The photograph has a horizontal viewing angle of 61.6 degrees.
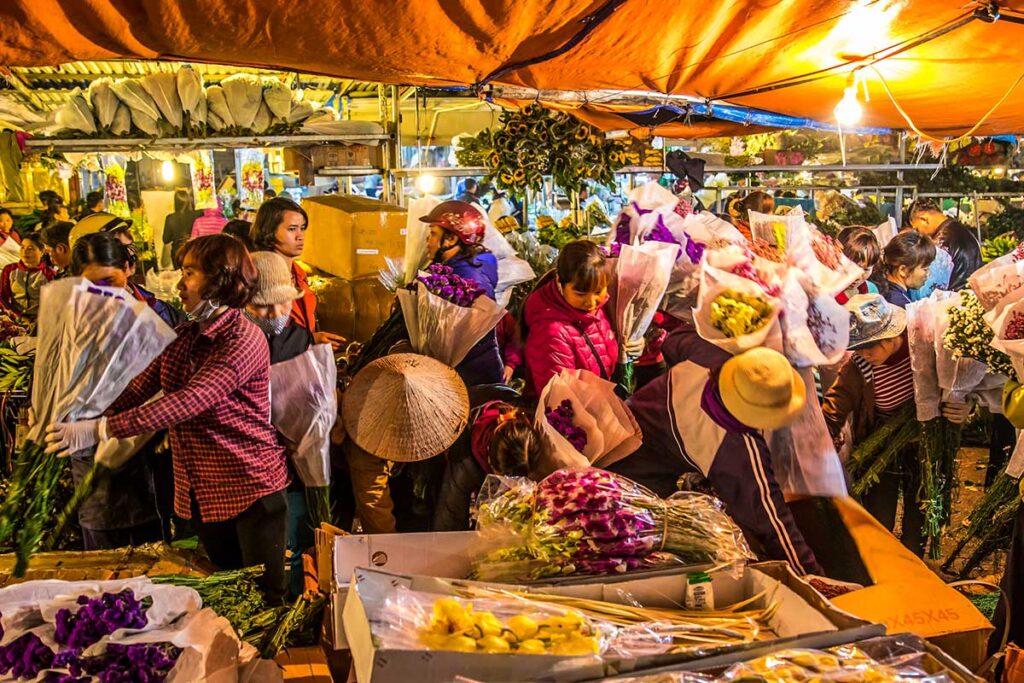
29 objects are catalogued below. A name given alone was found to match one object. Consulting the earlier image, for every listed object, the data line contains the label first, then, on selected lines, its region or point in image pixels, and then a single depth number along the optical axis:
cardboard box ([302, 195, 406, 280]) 4.66
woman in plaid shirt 2.68
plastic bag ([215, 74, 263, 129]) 6.07
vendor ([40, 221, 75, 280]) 4.69
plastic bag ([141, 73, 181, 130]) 5.96
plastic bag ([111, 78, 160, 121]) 5.97
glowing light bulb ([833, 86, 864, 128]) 3.90
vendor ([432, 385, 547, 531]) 2.64
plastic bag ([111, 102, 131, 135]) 6.01
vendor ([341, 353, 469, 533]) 3.01
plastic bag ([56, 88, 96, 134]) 5.96
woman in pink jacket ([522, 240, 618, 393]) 3.47
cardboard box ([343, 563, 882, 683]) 1.56
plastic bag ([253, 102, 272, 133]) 6.11
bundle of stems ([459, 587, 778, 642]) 1.90
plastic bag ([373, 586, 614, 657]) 1.69
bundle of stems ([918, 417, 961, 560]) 3.80
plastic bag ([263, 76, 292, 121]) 6.07
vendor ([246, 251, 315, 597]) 3.19
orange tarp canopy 2.36
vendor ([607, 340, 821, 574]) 2.02
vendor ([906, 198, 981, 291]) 5.71
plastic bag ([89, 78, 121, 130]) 5.94
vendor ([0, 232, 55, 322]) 4.98
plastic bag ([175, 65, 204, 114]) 5.99
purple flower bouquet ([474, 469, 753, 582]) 2.03
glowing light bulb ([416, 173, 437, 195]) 7.80
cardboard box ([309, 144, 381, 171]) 6.24
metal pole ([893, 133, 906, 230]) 8.05
